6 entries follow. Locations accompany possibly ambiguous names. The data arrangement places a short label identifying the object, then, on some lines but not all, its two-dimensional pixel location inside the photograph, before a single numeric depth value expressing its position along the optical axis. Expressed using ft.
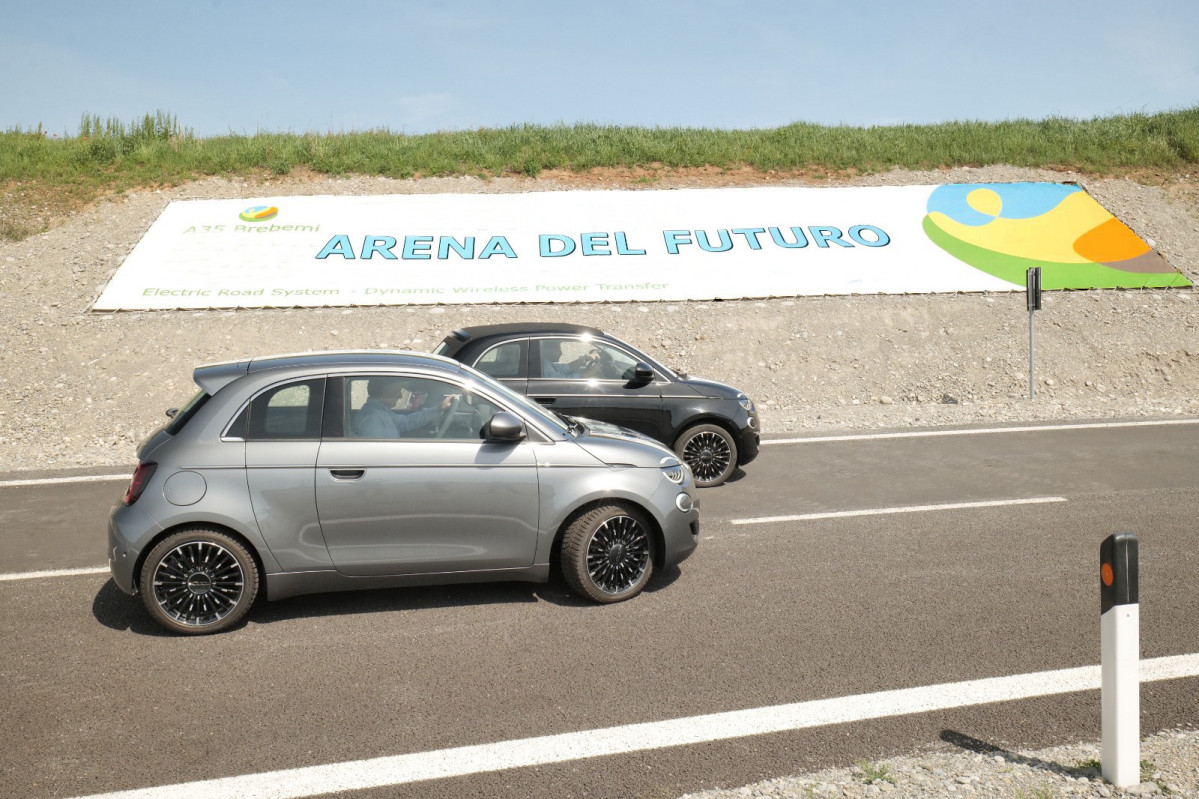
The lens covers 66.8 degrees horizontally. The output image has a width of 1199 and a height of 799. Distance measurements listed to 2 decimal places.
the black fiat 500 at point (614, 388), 31.04
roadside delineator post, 12.14
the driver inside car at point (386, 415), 19.31
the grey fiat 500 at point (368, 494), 18.48
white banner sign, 61.87
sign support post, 50.01
